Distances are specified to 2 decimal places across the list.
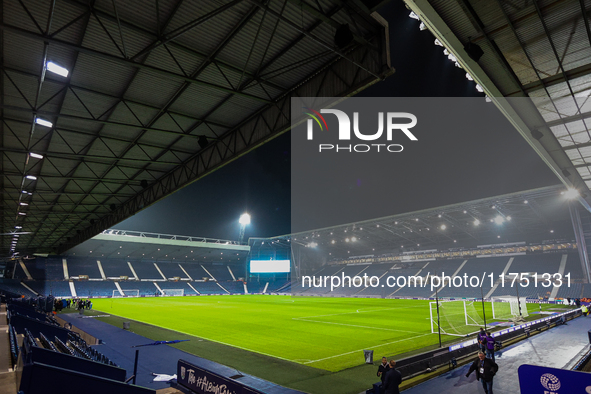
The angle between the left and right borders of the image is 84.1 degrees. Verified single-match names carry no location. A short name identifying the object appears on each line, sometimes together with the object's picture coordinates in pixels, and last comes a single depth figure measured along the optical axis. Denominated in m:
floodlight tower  97.69
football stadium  8.77
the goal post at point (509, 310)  27.18
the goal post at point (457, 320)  21.66
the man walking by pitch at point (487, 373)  9.46
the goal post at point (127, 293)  67.19
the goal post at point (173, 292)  73.12
